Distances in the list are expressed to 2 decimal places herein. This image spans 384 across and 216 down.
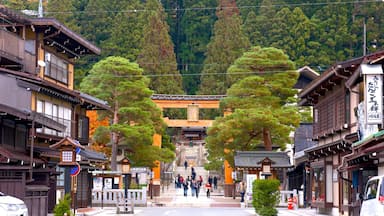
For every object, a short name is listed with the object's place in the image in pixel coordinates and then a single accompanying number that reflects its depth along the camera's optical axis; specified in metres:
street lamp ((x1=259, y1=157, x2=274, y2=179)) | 43.94
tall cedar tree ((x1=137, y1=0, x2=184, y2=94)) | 76.25
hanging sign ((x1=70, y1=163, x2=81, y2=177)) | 28.06
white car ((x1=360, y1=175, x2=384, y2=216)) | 16.82
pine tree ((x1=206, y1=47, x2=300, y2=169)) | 48.41
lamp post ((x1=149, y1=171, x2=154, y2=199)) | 60.03
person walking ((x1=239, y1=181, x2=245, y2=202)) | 50.19
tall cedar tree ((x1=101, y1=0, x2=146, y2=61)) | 81.50
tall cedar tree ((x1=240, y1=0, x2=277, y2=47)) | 83.69
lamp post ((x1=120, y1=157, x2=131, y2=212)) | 46.06
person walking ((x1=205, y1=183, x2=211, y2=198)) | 61.11
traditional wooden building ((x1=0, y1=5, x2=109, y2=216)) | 24.02
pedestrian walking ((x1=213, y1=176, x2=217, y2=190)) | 74.75
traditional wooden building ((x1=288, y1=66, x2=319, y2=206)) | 46.41
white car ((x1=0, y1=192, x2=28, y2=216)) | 18.89
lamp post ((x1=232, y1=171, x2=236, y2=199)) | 60.23
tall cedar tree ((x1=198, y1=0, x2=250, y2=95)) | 79.19
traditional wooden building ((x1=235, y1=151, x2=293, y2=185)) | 46.75
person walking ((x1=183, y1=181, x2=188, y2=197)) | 60.74
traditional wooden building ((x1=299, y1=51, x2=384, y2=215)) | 25.98
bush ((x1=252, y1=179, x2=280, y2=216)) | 32.78
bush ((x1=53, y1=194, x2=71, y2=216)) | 22.83
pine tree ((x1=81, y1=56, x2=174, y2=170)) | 50.03
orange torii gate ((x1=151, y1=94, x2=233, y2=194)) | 68.81
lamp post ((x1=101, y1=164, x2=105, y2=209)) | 46.10
